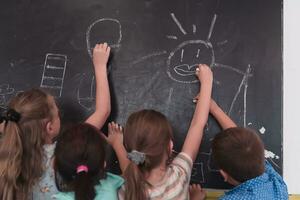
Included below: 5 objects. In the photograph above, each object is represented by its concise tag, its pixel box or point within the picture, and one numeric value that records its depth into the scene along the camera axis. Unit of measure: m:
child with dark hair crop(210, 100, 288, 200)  1.75
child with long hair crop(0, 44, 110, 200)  1.83
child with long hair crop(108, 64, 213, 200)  1.73
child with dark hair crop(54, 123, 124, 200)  1.68
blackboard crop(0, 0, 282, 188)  2.10
